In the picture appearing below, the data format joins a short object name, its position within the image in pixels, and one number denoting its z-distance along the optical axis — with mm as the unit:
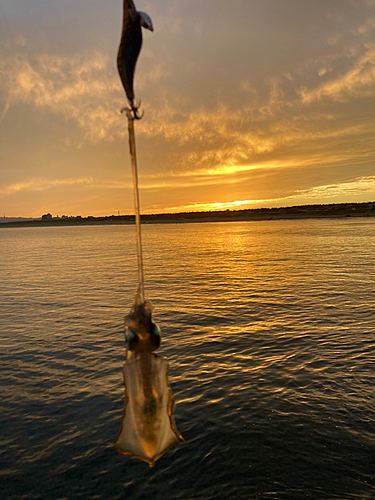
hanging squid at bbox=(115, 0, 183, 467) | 343
